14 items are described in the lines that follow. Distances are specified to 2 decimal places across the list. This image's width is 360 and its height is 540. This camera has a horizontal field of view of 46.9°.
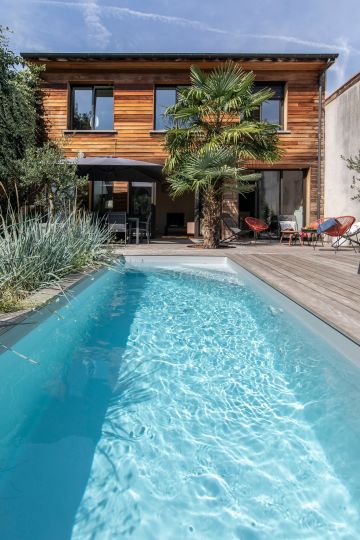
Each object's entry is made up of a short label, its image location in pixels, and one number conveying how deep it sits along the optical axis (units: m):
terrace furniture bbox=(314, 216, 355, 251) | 8.44
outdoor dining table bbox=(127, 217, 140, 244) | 10.12
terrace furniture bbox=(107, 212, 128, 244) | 9.94
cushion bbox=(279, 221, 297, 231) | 12.16
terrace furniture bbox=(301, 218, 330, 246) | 9.58
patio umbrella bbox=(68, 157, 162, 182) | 9.63
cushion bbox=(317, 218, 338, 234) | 8.41
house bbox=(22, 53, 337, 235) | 11.75
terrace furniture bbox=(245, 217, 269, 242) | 11.18
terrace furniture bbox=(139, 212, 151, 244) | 10.53
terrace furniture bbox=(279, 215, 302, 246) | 12.13
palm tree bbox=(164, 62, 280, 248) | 8.66
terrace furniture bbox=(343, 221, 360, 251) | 8.49
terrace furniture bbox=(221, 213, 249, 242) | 12.21
